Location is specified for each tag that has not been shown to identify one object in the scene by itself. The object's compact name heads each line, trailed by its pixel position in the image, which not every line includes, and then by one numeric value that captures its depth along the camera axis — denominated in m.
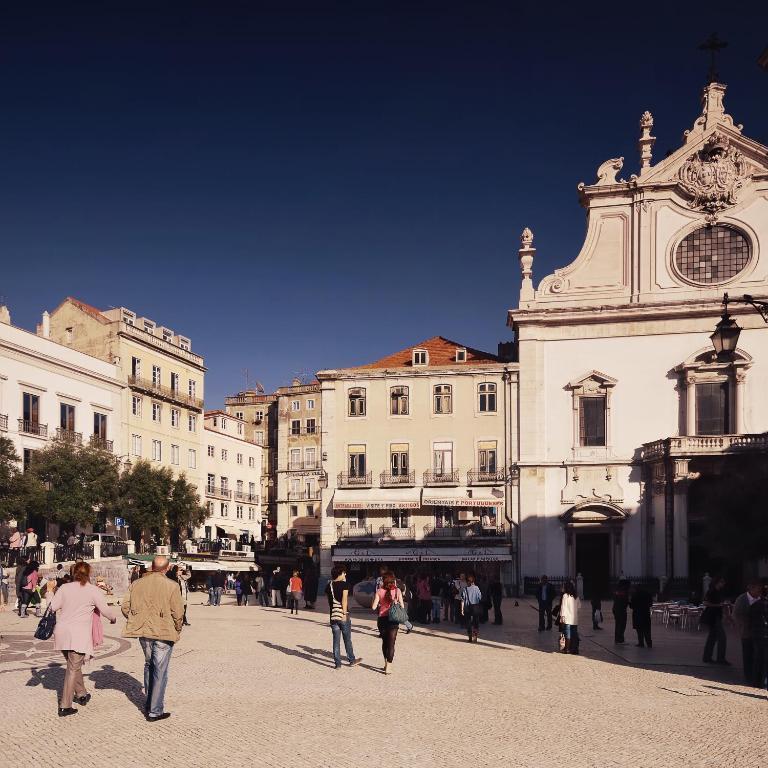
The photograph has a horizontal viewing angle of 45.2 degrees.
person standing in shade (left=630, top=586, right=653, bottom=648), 19.97
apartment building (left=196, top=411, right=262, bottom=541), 61.25
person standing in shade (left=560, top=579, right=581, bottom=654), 18.41
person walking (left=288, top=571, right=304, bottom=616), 30.30
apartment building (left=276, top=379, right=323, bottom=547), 64.19
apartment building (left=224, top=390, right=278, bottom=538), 75.50
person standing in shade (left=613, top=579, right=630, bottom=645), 20.78
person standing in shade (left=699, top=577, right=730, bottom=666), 17.02
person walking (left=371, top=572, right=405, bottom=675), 14.70
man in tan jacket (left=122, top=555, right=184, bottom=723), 10.20
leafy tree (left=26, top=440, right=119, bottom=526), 41.91
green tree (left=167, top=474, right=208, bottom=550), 49.34
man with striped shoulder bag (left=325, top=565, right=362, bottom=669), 14.85
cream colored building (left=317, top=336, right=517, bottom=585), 43.34
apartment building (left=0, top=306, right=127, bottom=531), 43.69
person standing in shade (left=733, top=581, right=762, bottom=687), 14.45
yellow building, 52.38
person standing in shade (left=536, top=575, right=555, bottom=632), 23.77
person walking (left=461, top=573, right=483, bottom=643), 20.55
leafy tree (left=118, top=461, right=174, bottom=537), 46.97
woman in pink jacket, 10.48
